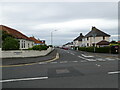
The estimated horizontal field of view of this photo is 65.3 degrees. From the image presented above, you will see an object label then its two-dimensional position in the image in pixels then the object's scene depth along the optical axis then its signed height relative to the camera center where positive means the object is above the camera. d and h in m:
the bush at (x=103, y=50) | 22.05 -1.08
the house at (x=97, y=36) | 38.53 +3.86
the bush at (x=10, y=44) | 13.58 +0.25
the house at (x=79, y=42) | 63.63 +2.56
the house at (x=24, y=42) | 22.99 +0.91
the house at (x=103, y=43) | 31.42 +0.82
